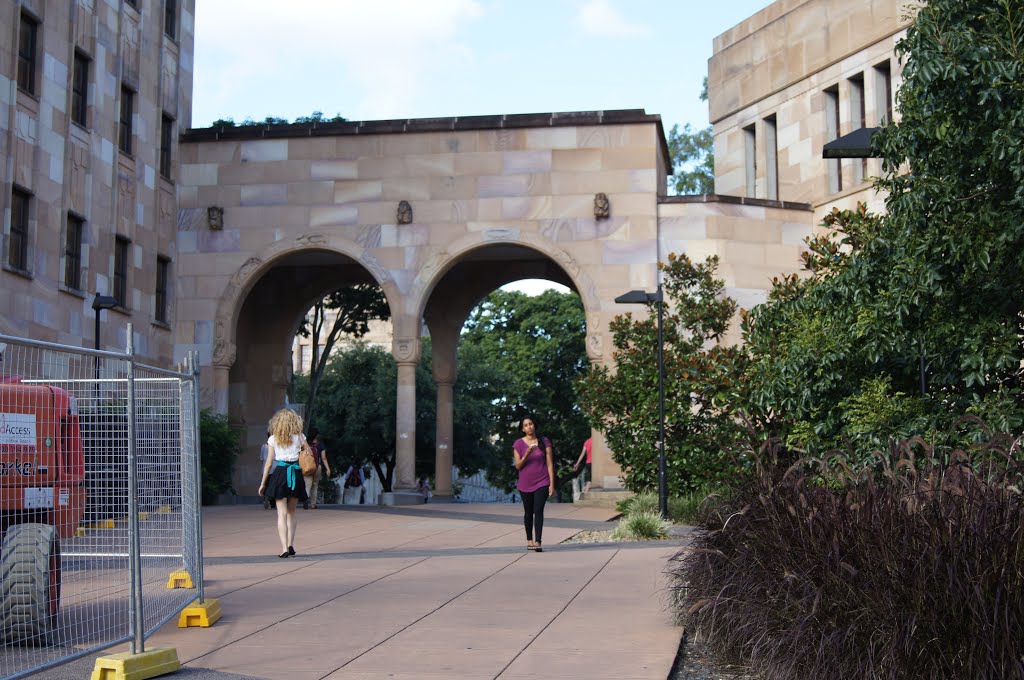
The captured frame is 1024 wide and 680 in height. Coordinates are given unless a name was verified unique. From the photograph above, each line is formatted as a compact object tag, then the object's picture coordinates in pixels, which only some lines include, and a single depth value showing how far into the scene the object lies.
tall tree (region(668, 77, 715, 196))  58.09
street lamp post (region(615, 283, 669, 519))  21.44
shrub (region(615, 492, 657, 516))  21.98
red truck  7.78
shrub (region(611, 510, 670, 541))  17.86
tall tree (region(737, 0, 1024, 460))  9.62
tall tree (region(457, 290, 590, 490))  58.53
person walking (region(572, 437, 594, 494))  28.30
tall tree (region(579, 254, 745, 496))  23.45
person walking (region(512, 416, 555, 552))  16.33
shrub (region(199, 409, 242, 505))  29.42
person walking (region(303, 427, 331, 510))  24.27
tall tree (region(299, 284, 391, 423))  44.53
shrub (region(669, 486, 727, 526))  20.62
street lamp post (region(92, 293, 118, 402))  25.05
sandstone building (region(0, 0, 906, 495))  29.75
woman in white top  14.86
